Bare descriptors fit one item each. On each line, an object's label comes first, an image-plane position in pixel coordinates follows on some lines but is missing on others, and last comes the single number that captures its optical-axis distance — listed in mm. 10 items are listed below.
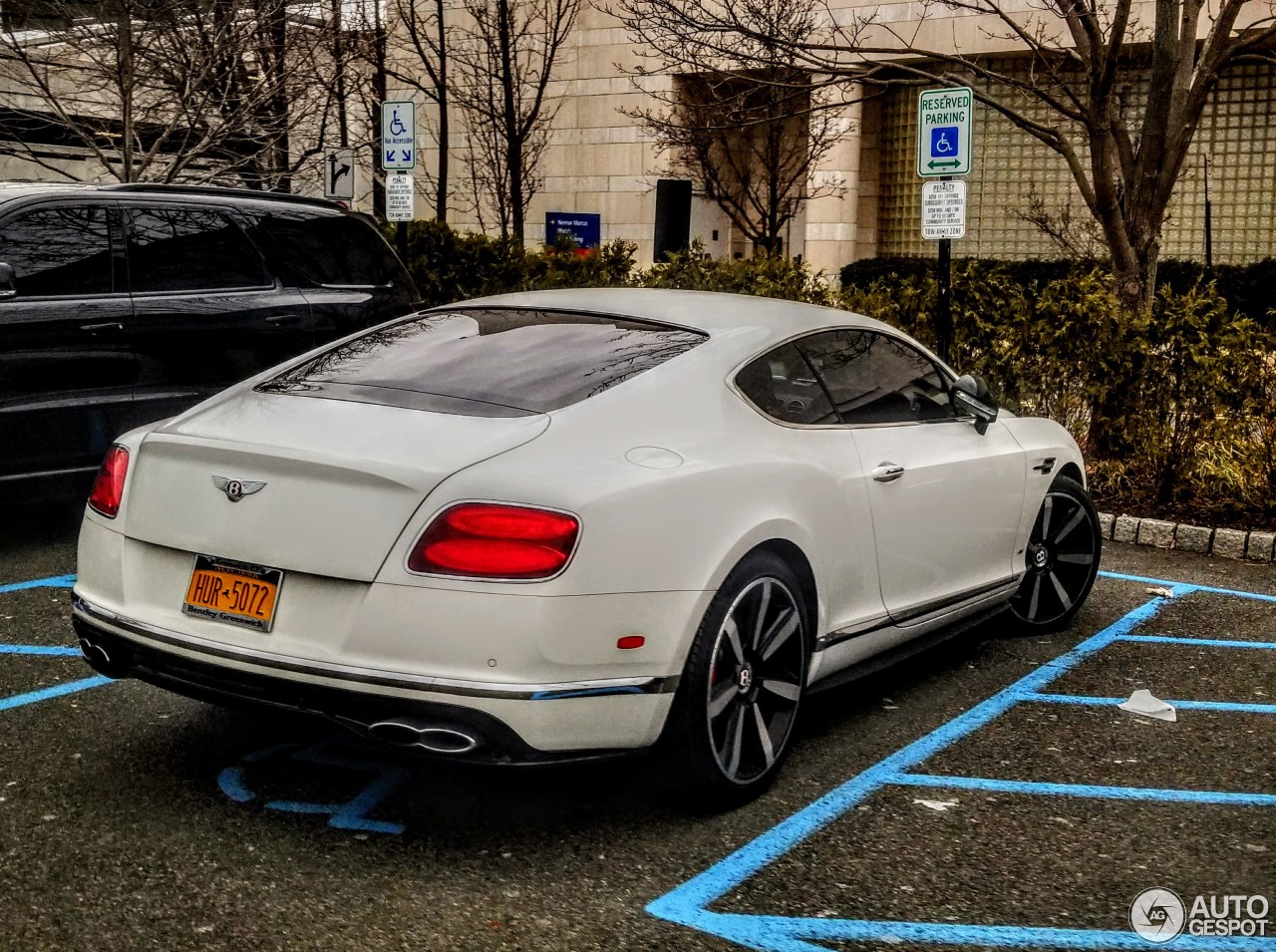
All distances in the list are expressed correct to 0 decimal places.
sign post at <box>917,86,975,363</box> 10141
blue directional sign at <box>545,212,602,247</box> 23219
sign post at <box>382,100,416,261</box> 13586
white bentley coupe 3785
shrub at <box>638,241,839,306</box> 12648
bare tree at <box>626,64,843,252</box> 25750
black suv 7566
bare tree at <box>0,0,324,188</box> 15328
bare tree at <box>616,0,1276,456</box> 11289
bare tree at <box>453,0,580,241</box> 22266
